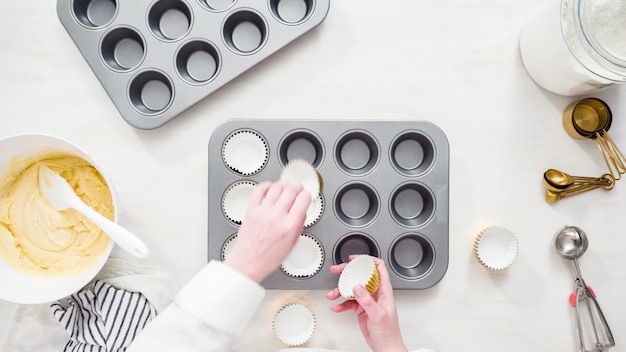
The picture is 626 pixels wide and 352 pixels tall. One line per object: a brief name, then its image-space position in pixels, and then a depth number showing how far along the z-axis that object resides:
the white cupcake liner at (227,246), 0.78
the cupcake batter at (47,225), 0.72
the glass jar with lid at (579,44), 0.69
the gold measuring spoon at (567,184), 0.82
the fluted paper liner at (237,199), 0.78
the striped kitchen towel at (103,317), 0.74
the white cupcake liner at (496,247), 0.81
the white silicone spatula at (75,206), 0.63
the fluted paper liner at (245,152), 0.79
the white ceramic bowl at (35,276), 0.68
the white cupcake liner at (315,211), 0.78
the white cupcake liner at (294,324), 0.79
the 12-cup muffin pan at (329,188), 0.78
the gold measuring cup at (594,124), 0.82
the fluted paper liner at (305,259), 0.79
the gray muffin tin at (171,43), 0.79
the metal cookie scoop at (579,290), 0.82
